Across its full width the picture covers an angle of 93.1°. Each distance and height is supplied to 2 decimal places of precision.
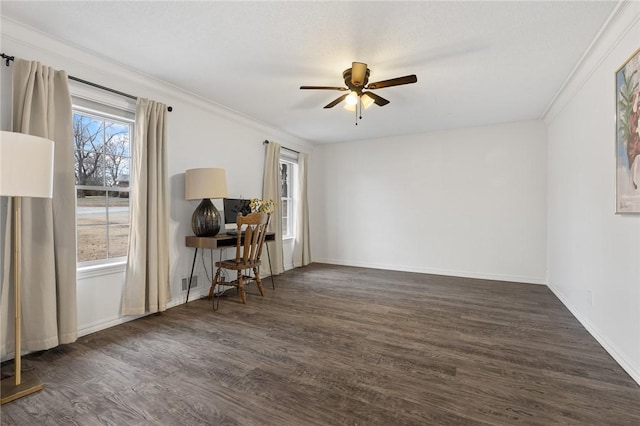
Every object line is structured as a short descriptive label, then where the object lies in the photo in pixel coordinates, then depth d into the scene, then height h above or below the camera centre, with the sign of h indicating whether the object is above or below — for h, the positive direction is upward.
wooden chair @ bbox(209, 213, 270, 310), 3.53 -0.46
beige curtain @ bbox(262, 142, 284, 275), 4.88 +0.31
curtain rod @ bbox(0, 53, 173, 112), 2.19 +1.15
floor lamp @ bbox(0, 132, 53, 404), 1.65 +0.19
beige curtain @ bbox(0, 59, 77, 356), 2.21 -0.15
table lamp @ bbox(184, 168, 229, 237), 3.38 +0.22
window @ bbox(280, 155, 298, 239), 5.78 +0.31
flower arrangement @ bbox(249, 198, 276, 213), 4.18 +0.09
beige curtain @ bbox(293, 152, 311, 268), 5.73 -0.13
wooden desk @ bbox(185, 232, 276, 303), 3.35 -0.34
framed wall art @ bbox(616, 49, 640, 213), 1.97 +0.52
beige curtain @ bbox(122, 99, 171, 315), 2.95 -0.06
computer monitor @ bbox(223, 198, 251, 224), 4.02 +0.06
